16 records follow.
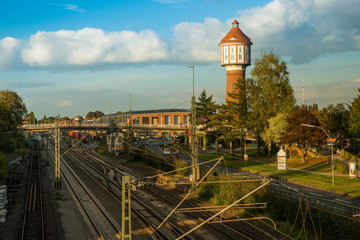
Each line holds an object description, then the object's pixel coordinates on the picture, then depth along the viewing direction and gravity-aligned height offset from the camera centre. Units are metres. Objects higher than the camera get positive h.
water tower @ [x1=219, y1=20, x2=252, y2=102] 91.12 +17.72
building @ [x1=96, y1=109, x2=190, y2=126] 144.00 +3.74
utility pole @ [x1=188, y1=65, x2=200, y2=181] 37.03 -2.74
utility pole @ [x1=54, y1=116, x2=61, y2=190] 41.22 -3.82
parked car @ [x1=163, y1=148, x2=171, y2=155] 83.69 -5.82
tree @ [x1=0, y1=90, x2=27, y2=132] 93.21 +4.61
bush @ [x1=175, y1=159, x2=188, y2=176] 49.88 -5.41
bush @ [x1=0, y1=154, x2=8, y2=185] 44.08 -5.15
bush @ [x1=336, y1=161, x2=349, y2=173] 49.50 -5.83
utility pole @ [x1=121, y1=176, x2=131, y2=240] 17.77 -2.99
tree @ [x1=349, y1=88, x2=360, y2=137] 61.25 +1.18
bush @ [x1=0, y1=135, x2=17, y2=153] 84.10 -4.23
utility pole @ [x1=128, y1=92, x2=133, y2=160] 77.14 -5.60
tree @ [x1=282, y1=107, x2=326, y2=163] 57.56 -0.93
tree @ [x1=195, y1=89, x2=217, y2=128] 96.38 +4.88
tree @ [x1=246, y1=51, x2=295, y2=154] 69.00 +6.42
